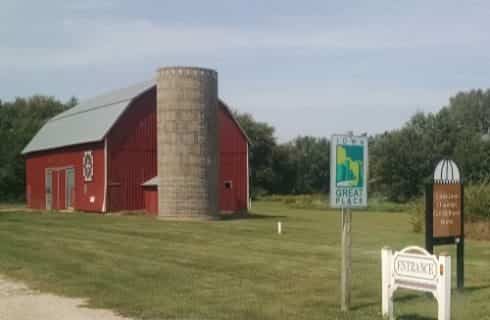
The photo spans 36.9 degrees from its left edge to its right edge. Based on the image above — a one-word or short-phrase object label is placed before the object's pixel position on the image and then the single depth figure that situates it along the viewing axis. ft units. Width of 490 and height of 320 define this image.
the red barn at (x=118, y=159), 136.77
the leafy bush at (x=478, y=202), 94.07
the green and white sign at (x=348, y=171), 35.24
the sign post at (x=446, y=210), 42.39
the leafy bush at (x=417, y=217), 97.45
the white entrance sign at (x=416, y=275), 31.07
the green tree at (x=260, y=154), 283.18
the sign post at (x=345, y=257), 36.09
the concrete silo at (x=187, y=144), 117.91
